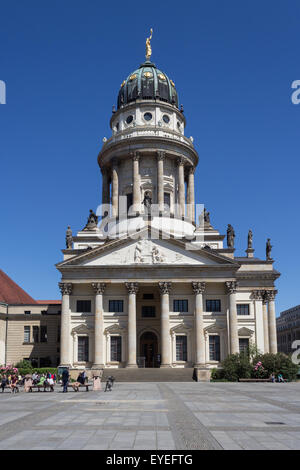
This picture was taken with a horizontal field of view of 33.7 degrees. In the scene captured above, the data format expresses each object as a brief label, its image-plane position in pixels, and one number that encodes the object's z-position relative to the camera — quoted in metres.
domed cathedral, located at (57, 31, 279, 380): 58.28
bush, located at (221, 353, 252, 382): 50.81
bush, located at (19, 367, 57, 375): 54.19
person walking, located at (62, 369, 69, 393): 36.25
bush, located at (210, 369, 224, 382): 52.91
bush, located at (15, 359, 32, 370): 59.50
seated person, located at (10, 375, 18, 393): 36.45
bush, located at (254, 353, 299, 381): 50.22
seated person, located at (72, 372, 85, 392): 36.28
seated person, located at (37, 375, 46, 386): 37.86
